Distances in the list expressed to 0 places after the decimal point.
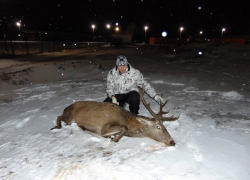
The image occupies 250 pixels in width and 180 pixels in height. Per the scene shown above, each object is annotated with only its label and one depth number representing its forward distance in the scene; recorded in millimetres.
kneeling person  5051
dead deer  4012
